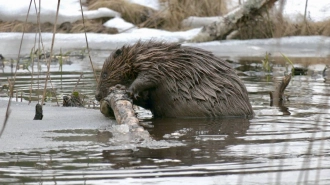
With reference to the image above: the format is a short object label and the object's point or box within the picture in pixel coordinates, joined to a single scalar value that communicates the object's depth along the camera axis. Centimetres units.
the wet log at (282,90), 1368
